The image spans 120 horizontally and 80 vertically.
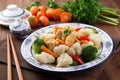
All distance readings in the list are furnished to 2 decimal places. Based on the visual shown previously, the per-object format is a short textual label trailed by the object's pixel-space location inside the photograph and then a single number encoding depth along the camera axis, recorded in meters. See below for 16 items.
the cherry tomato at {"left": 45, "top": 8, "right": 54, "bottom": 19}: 1.15
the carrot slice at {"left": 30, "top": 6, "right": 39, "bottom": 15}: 1.17
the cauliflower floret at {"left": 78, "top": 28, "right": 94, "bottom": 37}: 0.97
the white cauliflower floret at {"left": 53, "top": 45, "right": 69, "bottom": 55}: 0.88
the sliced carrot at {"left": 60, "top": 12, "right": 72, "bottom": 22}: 1.12
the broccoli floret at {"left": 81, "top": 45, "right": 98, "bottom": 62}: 0.87
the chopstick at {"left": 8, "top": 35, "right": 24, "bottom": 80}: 0.83
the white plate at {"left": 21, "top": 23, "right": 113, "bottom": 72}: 0.85
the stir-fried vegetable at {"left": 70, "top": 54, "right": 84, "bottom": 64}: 0.87
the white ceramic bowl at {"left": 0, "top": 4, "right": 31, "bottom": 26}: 1.12
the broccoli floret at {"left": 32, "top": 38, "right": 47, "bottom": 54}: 0.92
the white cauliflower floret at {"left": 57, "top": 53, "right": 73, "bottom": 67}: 0.86
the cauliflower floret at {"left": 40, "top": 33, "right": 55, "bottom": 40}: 0.95
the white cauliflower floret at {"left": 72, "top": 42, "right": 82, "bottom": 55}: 0.89
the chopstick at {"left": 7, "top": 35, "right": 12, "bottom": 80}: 0.84
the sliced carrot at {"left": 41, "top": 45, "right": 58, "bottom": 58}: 0.89
